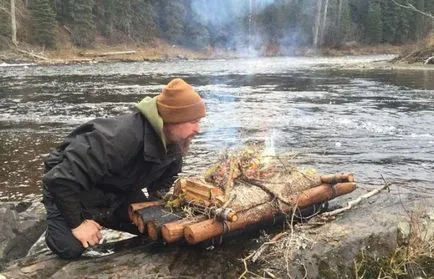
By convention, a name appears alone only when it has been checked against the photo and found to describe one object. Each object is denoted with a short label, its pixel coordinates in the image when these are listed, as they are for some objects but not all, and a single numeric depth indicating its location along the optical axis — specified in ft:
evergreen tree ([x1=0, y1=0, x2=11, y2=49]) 133.45
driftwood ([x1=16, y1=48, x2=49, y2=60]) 131.23
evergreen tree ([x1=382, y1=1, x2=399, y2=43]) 231.09
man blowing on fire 11.28
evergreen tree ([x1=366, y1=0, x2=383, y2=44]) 224.12
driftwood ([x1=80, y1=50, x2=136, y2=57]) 148.20
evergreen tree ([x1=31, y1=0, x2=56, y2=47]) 143.95
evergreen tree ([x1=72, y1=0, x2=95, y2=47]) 156.66
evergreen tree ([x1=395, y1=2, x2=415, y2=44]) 231.91
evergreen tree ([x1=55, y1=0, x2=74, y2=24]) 161.99
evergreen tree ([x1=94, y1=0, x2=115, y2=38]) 172.45
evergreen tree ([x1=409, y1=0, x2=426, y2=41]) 236.43
